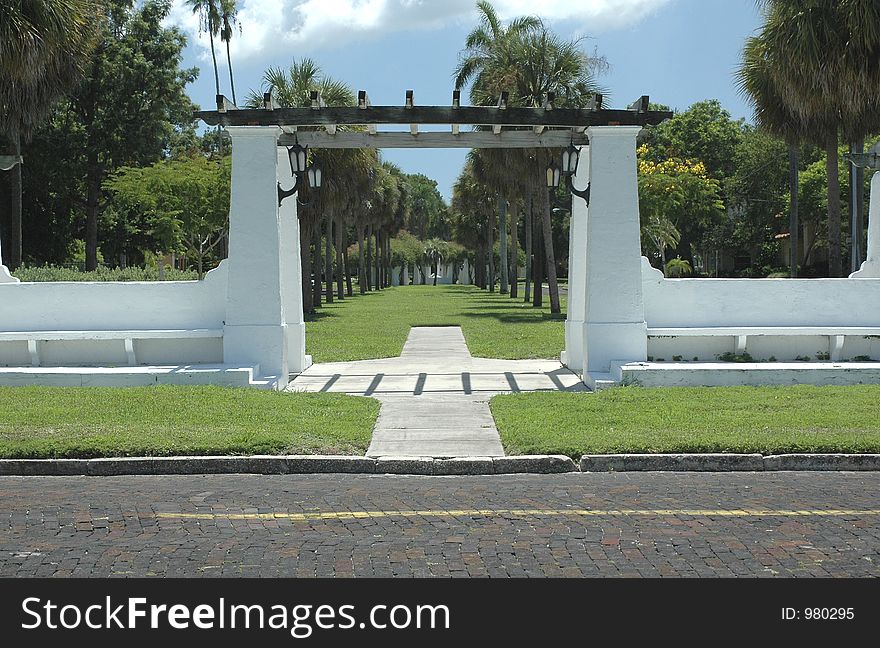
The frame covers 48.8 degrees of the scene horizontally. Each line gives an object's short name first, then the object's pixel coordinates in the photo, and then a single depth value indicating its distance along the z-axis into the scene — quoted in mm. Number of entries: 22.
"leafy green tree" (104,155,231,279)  41531
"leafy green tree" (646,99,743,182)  70000
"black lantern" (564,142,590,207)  14930
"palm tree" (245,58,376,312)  32344
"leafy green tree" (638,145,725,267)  41156
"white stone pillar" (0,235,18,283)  15602
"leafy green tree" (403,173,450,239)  152750
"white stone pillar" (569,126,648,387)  14492
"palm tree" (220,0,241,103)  64062
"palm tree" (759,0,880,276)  21156
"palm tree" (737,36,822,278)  26377
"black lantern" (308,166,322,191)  15328
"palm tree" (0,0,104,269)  21484
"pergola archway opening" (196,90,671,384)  14273
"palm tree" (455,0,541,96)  33875
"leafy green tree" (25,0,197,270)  45781
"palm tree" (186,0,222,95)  63319
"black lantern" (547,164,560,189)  15726
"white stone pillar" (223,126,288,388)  14375
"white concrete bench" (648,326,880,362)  14727
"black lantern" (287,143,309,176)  14820
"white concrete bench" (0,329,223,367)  14664
